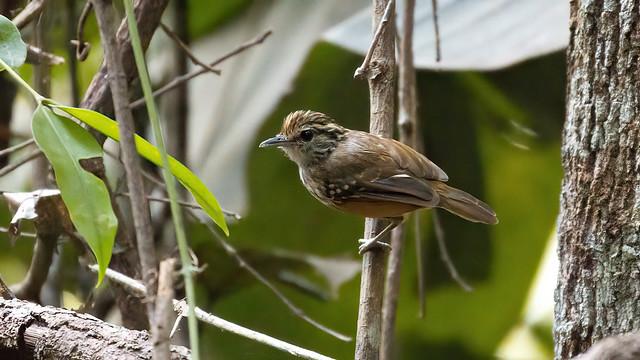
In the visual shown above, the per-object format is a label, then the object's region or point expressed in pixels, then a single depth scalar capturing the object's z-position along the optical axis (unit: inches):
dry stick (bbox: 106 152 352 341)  222.8
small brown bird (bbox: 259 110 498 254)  225.0
